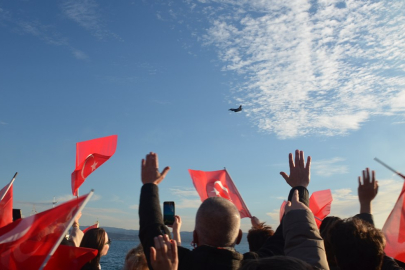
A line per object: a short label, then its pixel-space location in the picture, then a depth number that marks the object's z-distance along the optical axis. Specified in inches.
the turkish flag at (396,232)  205.2
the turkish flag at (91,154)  378.0
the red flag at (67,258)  171.0
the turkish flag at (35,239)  159.6
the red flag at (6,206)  219.0
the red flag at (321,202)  396.9
